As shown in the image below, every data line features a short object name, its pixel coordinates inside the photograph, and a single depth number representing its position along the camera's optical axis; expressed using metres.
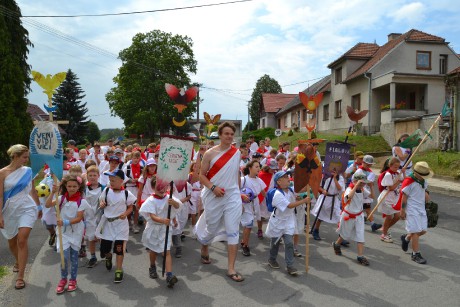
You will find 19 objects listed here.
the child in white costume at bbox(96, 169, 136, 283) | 5.08
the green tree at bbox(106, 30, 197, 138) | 40.03
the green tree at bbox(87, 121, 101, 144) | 88.18
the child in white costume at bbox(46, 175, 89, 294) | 4.73
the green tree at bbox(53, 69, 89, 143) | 48.62
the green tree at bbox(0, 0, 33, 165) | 18.45
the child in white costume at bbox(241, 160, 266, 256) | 6.29
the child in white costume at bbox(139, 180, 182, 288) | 4.99
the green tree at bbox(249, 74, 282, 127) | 61.03
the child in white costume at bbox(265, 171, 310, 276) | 5.17
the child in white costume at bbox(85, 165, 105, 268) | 5.70
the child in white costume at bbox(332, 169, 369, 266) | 5.78
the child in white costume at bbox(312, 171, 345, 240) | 6.93
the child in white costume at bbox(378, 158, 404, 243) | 6.68
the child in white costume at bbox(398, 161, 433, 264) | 5.73
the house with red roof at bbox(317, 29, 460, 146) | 23.27
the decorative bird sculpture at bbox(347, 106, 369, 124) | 6.72
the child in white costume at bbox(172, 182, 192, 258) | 6.06
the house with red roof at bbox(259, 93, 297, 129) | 48.91
